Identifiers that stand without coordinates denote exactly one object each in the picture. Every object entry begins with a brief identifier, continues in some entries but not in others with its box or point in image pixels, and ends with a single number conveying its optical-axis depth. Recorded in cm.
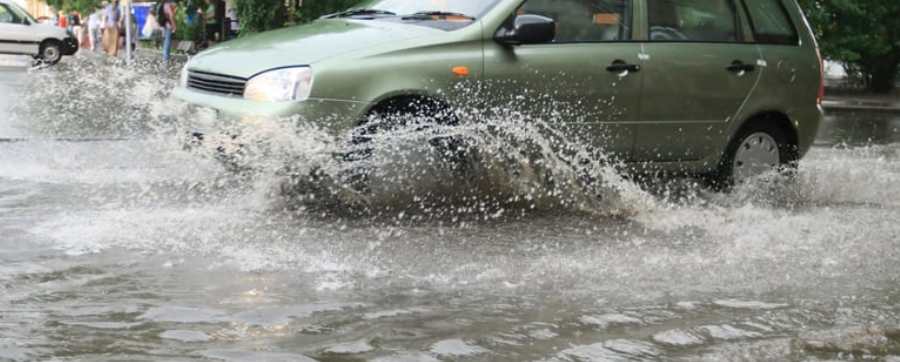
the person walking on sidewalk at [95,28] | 4388
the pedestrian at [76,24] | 5384
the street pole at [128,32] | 2690
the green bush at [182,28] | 3208
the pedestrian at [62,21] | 5478
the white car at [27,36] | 3106
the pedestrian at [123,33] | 3437
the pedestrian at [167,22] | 2794
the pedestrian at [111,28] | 3597
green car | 718
